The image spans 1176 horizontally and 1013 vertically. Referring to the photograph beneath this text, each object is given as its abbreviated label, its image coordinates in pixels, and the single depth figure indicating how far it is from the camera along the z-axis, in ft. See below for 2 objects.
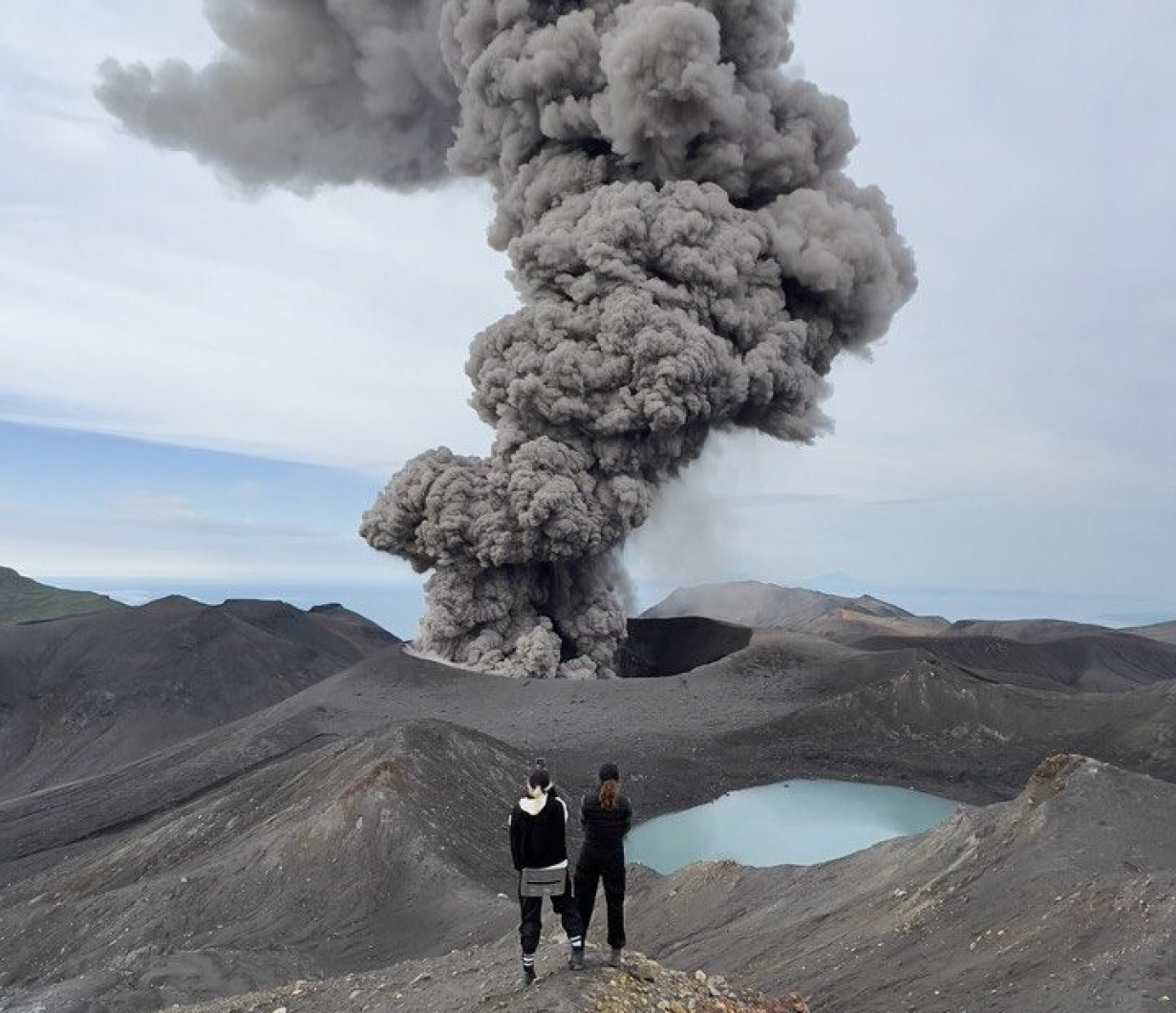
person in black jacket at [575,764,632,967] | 23.61
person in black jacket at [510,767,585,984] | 23.90
